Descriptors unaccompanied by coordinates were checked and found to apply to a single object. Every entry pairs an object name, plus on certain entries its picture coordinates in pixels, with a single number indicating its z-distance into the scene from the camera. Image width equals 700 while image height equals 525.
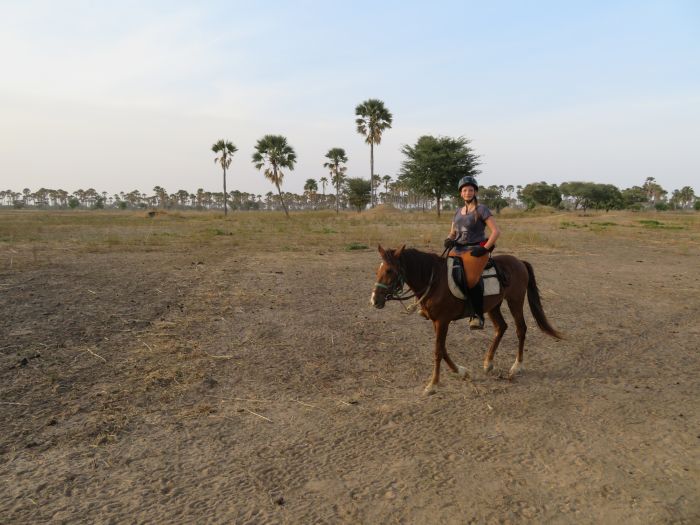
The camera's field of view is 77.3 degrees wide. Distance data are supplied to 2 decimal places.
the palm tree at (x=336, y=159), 67.81
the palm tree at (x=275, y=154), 54.94
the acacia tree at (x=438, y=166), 46.66
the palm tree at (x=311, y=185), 93.31
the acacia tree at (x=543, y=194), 82.62
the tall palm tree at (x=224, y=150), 60.09
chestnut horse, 5.05
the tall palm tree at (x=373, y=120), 52.94
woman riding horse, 5.39
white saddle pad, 5.36
